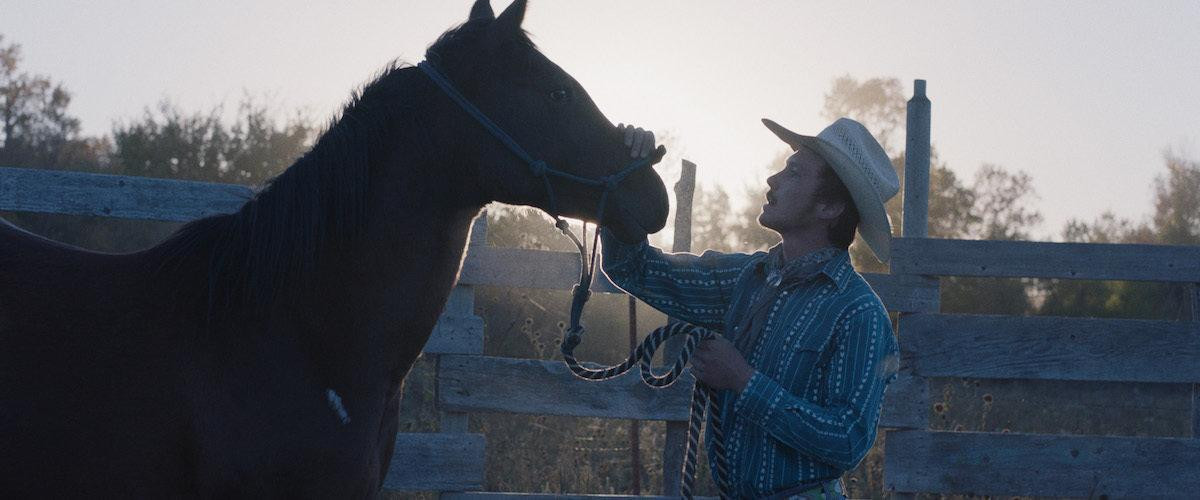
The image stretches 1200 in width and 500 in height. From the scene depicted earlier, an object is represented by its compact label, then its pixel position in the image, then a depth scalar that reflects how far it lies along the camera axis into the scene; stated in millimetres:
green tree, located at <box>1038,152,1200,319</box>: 17312
